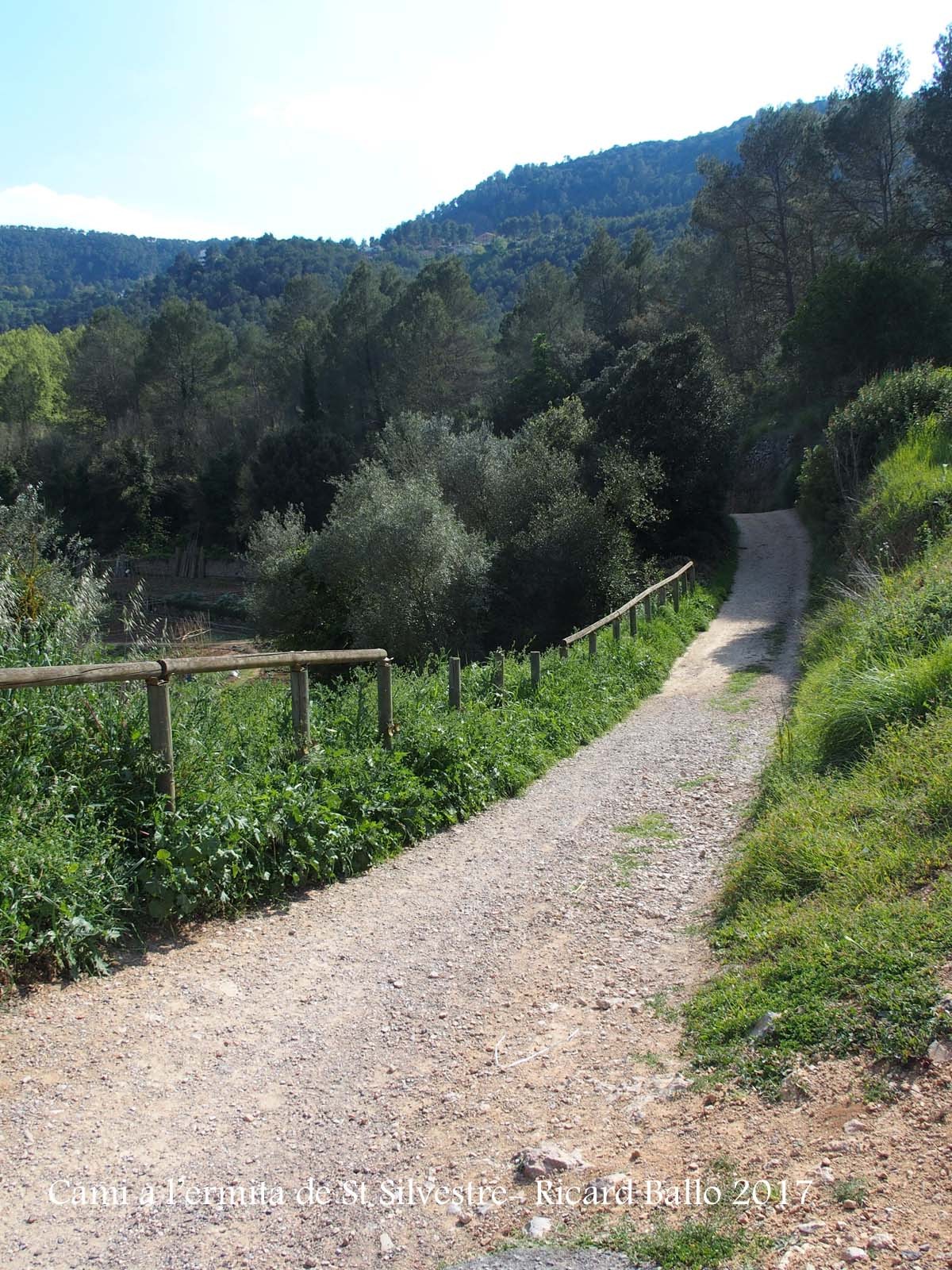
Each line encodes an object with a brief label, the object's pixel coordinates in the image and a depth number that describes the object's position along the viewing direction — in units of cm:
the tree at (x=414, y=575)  2402
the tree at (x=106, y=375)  6894
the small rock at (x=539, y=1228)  306
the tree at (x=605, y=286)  5822
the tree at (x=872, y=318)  3231
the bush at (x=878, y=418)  2027
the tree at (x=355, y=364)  5544
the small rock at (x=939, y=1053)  337
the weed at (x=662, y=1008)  452
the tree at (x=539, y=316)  5541
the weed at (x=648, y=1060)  406
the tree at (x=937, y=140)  3297
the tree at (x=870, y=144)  3847
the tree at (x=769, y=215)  4628
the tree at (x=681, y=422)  3039
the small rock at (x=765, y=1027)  394
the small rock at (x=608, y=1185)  321
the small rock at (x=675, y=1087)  382
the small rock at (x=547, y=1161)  340
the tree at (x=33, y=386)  7325
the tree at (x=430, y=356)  5369
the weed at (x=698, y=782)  885
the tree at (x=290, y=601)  2808
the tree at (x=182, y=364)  6556
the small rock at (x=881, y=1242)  265
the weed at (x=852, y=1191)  287
